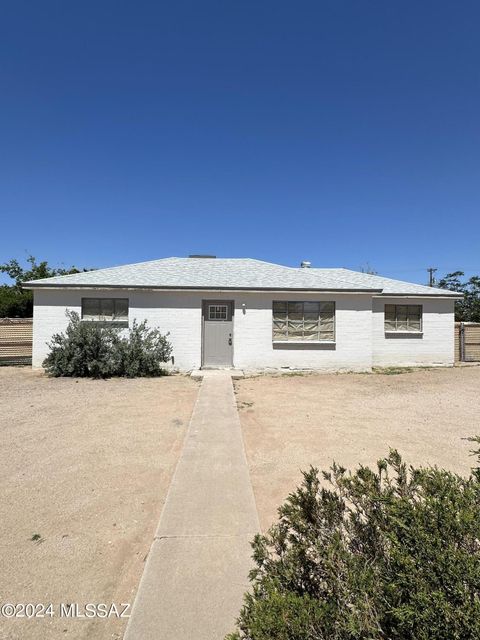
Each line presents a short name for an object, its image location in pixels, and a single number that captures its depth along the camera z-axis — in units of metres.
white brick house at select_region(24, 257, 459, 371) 12.68
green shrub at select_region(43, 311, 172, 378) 11.59
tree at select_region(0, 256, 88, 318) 20.36
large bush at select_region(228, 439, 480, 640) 1.29
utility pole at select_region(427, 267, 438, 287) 40.09
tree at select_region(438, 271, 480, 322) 31.50
